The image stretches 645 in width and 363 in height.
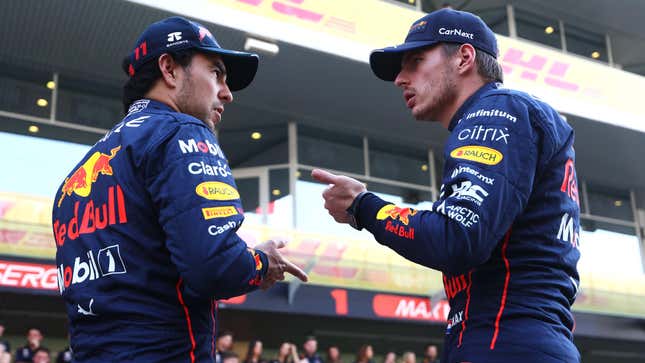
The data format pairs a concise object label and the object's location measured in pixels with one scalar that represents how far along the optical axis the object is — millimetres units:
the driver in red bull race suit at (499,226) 2357
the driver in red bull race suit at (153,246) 2279
